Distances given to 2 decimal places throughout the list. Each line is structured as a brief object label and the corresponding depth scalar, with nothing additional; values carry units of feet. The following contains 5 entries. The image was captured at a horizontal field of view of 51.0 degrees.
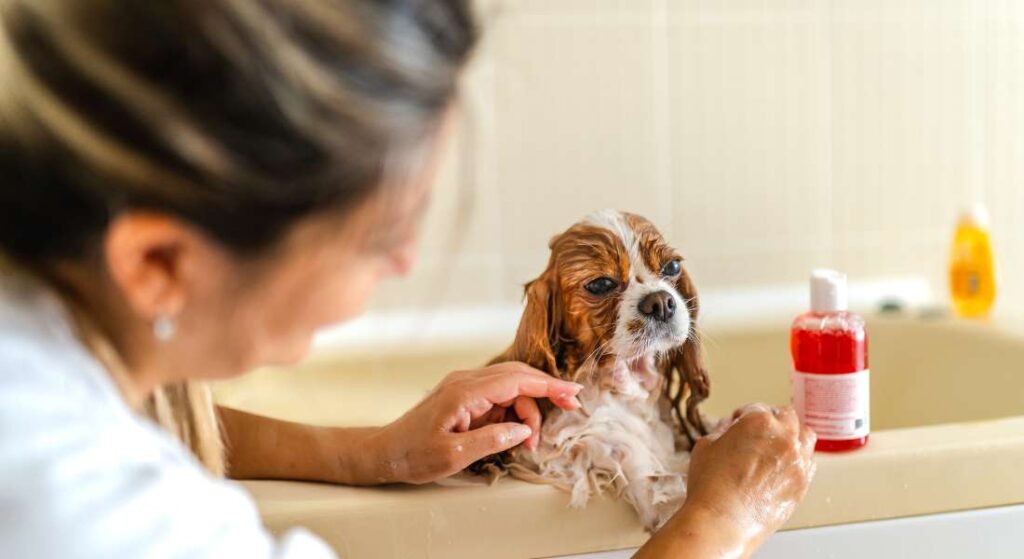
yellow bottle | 5.15
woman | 1.62
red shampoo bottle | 2.90
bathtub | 2.72
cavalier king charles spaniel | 2.70
